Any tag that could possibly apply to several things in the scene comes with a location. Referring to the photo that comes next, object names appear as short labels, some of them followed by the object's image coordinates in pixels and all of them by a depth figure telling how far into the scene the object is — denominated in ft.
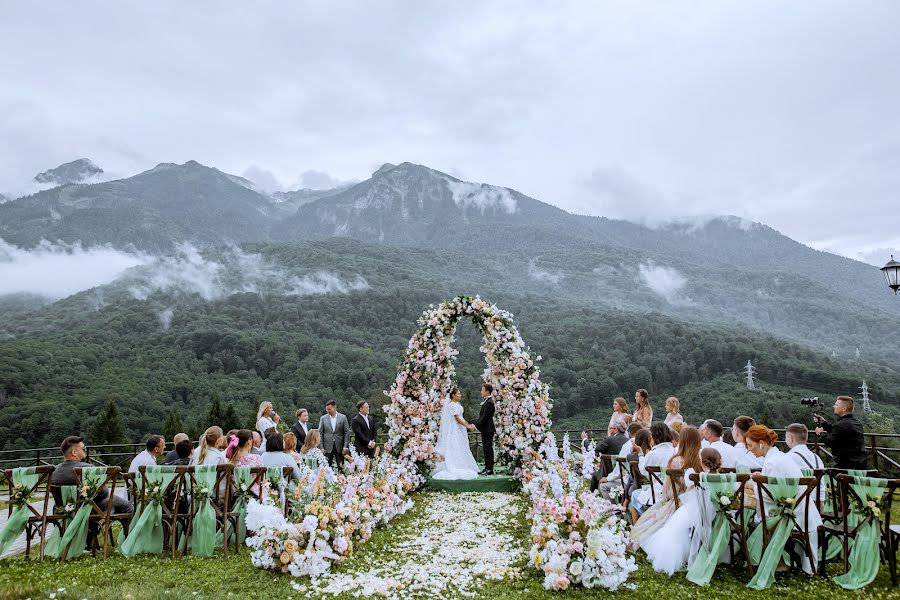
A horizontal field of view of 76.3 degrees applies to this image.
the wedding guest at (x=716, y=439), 21.22
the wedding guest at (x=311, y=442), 28.32
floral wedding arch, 35.53
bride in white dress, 36.37
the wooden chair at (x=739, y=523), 16.71
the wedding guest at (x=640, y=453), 22.79
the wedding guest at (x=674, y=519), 17.51
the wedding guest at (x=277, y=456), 23.95
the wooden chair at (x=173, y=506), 20.05
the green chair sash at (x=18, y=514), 19.40
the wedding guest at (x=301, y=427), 34.71
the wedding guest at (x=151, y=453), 23.02
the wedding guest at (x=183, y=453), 23.00
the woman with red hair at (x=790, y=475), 16.93
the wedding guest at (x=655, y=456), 21.04
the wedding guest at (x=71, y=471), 19.93
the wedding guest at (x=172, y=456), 23.98
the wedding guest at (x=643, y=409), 31.76
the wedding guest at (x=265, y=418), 31.40
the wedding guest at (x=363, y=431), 35.58
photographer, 21.33
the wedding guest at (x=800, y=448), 18.85
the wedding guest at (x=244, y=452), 22.74
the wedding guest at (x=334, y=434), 35.17
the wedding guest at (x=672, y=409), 29.94
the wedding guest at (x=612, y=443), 27.12
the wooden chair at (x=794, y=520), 16.47
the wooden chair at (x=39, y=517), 19.40
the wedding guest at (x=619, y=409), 31.22
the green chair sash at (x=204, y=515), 20.10
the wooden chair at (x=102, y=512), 19.57
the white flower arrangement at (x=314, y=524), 17.93
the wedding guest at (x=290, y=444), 25.02
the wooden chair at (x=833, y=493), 17.64
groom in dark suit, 35.94
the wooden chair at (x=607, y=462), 25.16
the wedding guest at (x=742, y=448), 20.11
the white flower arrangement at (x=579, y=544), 16.12
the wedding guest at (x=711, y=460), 18.61
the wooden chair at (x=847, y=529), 15.72
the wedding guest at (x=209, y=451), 21.77
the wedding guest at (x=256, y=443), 26.53
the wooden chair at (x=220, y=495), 20.27
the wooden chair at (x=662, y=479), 18.06
